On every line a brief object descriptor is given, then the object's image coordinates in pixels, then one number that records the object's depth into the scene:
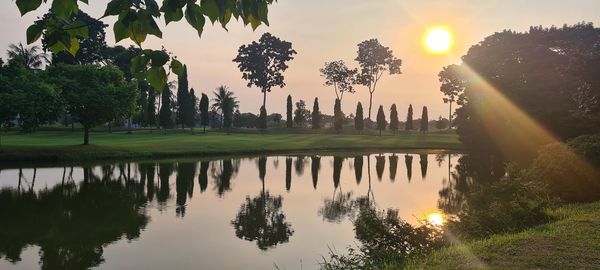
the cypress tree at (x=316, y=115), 90.69
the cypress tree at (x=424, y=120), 94.06
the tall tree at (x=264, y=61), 93.44
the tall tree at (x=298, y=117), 96.62
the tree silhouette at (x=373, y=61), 94.88
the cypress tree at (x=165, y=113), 75.88
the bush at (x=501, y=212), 11.66
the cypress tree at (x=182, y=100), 80.06
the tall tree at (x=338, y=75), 100.56
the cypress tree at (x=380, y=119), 89.25
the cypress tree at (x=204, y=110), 87.38
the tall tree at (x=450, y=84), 69.81
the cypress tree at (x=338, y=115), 88.38
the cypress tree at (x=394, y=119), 93.81
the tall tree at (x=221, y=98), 100.38
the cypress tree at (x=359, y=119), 89.31
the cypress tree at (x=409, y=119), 95.38
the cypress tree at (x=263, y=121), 85.19
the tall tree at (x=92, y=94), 41.12
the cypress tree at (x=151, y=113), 78.38
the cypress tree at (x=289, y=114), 93.38
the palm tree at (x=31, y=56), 78.36
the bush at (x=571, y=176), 17.05
